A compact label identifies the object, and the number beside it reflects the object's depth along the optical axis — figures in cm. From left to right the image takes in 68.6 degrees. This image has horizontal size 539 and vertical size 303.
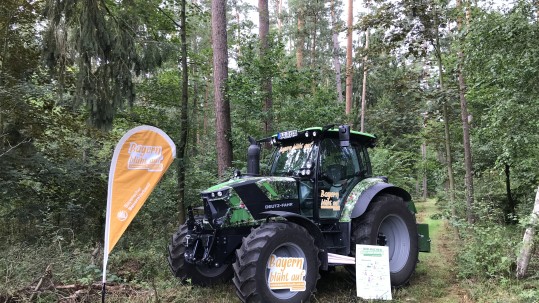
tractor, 455
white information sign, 505
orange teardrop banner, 457
